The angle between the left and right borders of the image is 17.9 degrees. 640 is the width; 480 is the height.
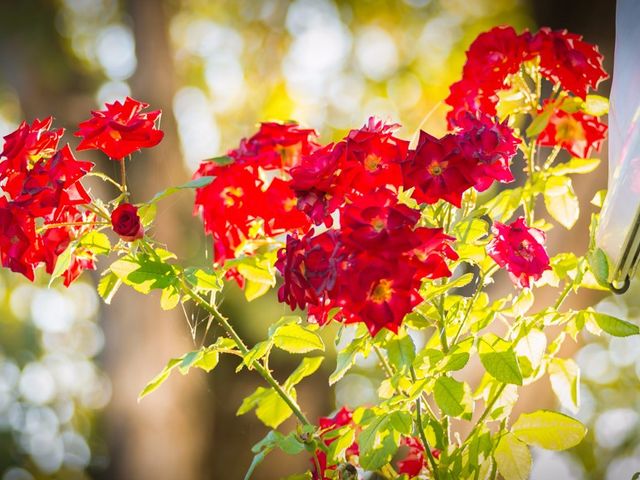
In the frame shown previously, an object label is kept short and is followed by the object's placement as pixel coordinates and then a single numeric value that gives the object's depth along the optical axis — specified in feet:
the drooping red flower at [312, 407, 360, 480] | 4.27
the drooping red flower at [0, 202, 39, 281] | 3.96
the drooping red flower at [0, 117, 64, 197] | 4.04
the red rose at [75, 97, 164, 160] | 4.07
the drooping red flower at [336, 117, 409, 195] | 3.93
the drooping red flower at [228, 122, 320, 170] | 4.26
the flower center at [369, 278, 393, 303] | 3.80
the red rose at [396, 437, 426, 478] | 4.35
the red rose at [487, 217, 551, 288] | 3.98
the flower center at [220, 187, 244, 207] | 4.23
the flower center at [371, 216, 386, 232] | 3.79
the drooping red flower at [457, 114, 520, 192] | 3.91
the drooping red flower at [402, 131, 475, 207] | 3.87
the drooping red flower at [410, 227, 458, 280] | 3.81
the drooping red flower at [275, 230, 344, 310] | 3.79
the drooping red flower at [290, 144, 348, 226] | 3.91
